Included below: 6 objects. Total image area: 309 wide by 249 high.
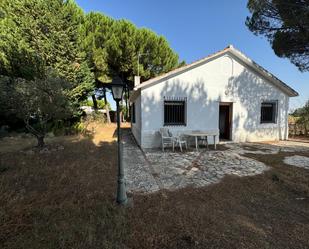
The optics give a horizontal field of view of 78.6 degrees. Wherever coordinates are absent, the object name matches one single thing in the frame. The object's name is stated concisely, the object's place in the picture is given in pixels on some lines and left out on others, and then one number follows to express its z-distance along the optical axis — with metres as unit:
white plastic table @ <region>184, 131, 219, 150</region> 8.99
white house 9.42
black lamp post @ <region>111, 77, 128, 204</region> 3.71
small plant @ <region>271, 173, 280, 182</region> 5.07
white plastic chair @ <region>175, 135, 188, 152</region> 8.76
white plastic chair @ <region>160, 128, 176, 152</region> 8.86
